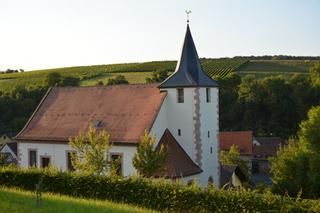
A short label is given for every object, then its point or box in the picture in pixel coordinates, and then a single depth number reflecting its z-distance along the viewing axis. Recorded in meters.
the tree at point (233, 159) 48.32
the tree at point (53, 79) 88.15
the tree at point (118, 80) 83.10
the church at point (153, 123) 31.89
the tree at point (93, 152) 28.09
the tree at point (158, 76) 83.06
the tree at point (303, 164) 38.38
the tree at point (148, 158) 27.89
